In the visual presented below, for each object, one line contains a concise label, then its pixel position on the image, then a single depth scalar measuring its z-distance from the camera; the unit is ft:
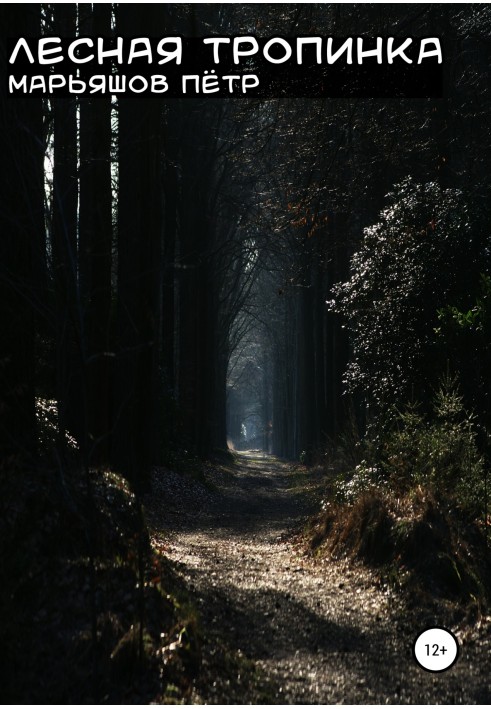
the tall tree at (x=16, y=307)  44.68
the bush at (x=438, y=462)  53.98
